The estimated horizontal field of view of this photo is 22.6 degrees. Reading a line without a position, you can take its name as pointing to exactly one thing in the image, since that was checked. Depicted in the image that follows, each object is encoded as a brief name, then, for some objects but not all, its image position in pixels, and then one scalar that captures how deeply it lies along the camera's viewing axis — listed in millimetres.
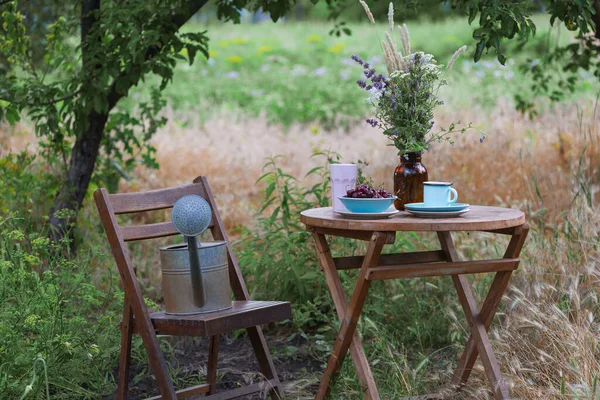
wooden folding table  5688
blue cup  6006
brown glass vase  6458
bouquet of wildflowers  6238
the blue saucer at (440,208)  5898
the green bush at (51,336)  6559
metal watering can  6074
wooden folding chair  5969
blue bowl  5895
